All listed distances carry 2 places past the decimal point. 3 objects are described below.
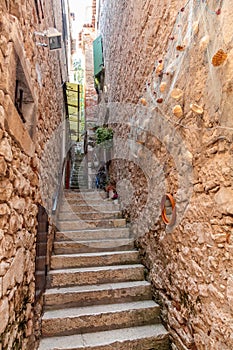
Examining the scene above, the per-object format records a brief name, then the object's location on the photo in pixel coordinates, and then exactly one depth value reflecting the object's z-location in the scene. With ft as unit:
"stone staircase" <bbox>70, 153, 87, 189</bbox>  25.02
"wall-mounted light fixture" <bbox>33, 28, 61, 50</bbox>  8.12
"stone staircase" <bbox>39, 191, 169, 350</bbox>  6.81
